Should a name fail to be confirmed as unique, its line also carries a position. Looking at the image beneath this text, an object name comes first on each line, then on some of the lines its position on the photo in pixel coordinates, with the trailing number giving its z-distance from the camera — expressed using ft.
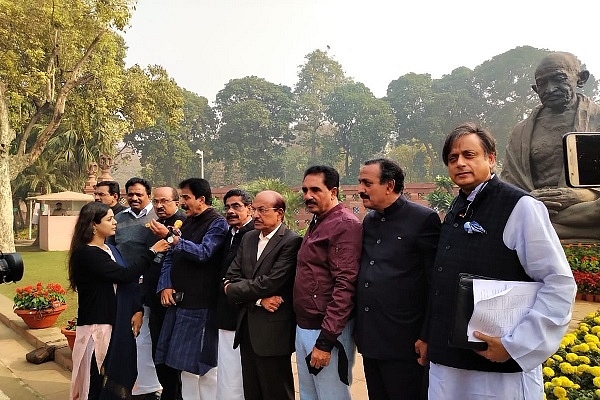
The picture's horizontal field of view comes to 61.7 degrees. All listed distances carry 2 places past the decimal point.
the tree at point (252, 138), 120.57
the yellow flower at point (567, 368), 7.84
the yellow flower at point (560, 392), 7.20
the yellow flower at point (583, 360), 8.07
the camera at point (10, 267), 8.31
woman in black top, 9.38
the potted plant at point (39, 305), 17.29
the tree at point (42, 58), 36.96
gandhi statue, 20.24
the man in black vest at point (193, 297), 9.50
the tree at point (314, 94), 135.54
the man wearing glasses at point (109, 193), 14.52
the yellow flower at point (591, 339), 8.85
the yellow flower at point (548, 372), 7.81
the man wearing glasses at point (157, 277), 10.30
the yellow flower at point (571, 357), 8.07
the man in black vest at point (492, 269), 4.83
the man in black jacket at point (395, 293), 6.69
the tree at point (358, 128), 117.39
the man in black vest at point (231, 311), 8.98
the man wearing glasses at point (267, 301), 8.07
